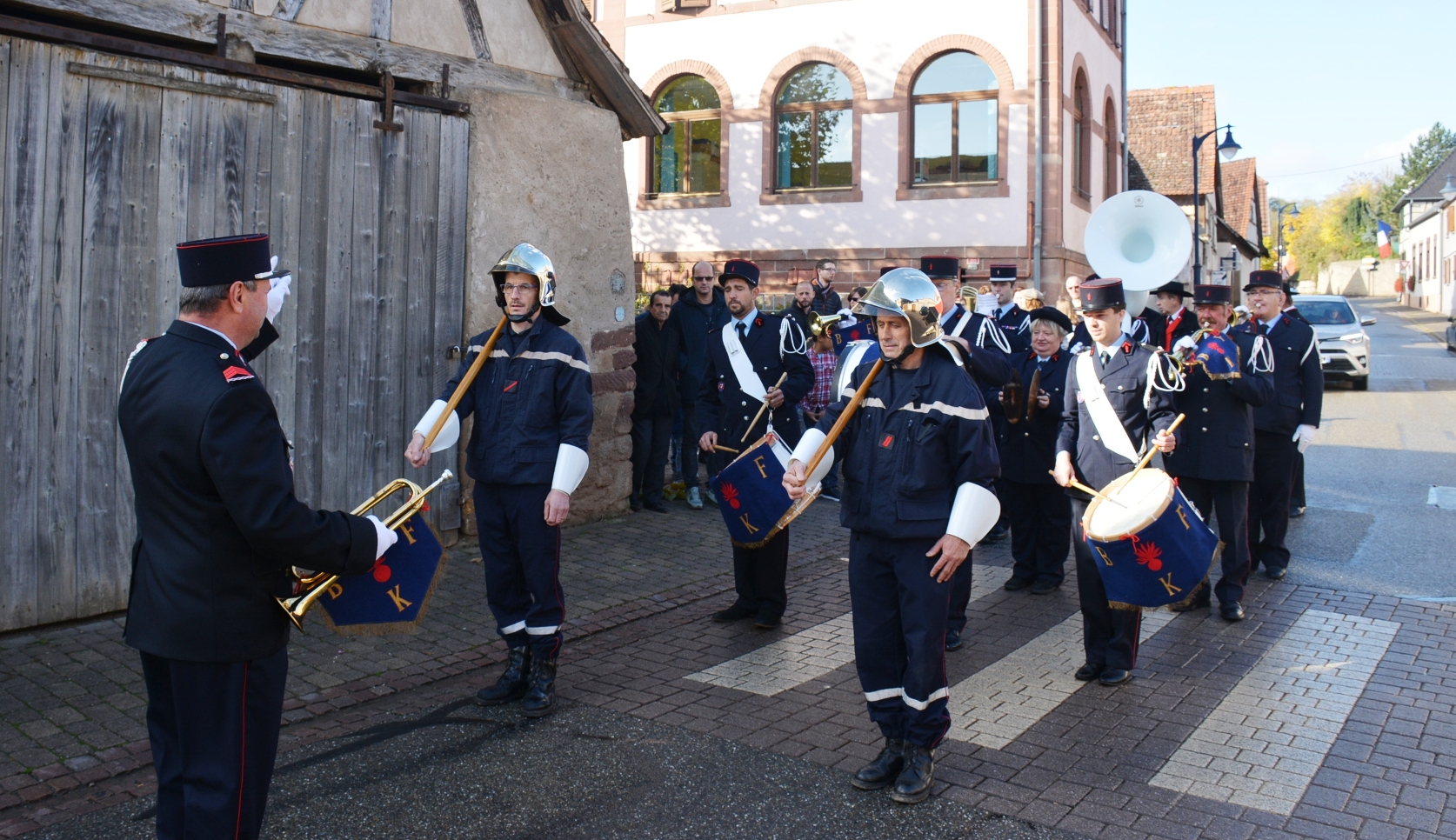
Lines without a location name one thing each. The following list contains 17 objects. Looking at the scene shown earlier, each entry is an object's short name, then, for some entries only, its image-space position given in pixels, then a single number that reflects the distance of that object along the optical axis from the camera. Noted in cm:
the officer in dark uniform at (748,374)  718
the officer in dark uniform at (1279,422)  818
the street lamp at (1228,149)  2586
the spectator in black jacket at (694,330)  1073
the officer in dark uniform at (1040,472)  785
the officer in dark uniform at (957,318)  825
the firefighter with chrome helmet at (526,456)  536
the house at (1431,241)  6157
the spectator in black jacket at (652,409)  1021
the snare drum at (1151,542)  523
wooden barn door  609
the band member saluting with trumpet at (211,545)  306
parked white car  2200
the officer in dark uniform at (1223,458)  711
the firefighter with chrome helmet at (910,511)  441
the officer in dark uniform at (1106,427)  585
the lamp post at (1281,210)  5646
